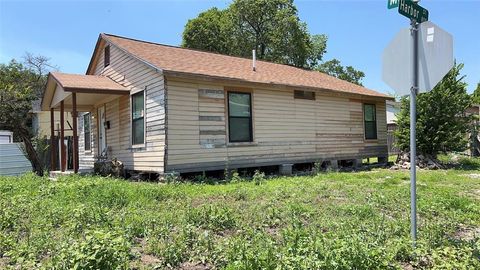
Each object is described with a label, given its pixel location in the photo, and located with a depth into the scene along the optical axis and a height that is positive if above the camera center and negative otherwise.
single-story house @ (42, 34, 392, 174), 10.22 +0.98
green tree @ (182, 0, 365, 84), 32.75 +9.31
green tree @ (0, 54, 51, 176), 13.73 +1.16
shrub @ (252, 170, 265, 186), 9.20 -0.88
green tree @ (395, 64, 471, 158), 13.32 +0.72
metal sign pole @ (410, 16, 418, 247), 4.05 +0.19
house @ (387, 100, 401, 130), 33.04 +2.50
